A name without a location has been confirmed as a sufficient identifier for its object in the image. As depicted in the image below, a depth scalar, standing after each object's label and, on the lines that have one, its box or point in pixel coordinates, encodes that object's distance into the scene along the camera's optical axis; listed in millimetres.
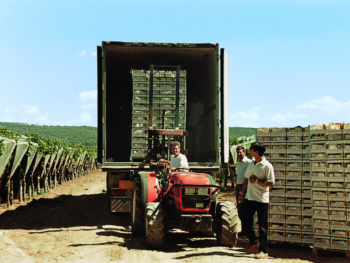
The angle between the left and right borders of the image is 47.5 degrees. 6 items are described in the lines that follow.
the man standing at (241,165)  8930
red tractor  7336
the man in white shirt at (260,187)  6979
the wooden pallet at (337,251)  7313
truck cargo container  10453
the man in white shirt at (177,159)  8459
